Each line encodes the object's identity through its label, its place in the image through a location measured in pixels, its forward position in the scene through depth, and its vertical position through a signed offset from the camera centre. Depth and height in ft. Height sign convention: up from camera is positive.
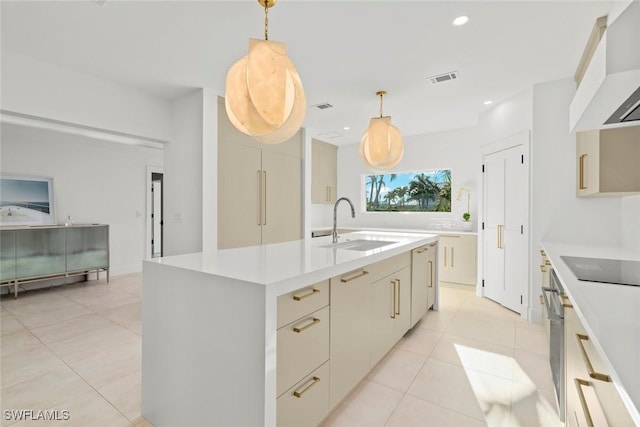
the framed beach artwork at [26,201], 13.62 +0.39
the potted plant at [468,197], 16.19 +0.80
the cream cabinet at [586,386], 2.16 -1.61
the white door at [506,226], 11.21 -0.61
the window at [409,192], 18.25 +1.27
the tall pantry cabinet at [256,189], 12.04 +0.97
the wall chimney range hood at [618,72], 3.04 +1.51
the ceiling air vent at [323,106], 13.01 +4.65
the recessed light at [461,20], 7.06 +4.60
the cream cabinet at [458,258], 15.11 -2.46
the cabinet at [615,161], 6.67 +1.19
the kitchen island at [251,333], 3.92 -1.91
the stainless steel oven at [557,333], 4.88 -2.23
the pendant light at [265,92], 5.43 +2.25
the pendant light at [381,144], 9.69 +2.20
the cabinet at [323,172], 19.57 +2.66
